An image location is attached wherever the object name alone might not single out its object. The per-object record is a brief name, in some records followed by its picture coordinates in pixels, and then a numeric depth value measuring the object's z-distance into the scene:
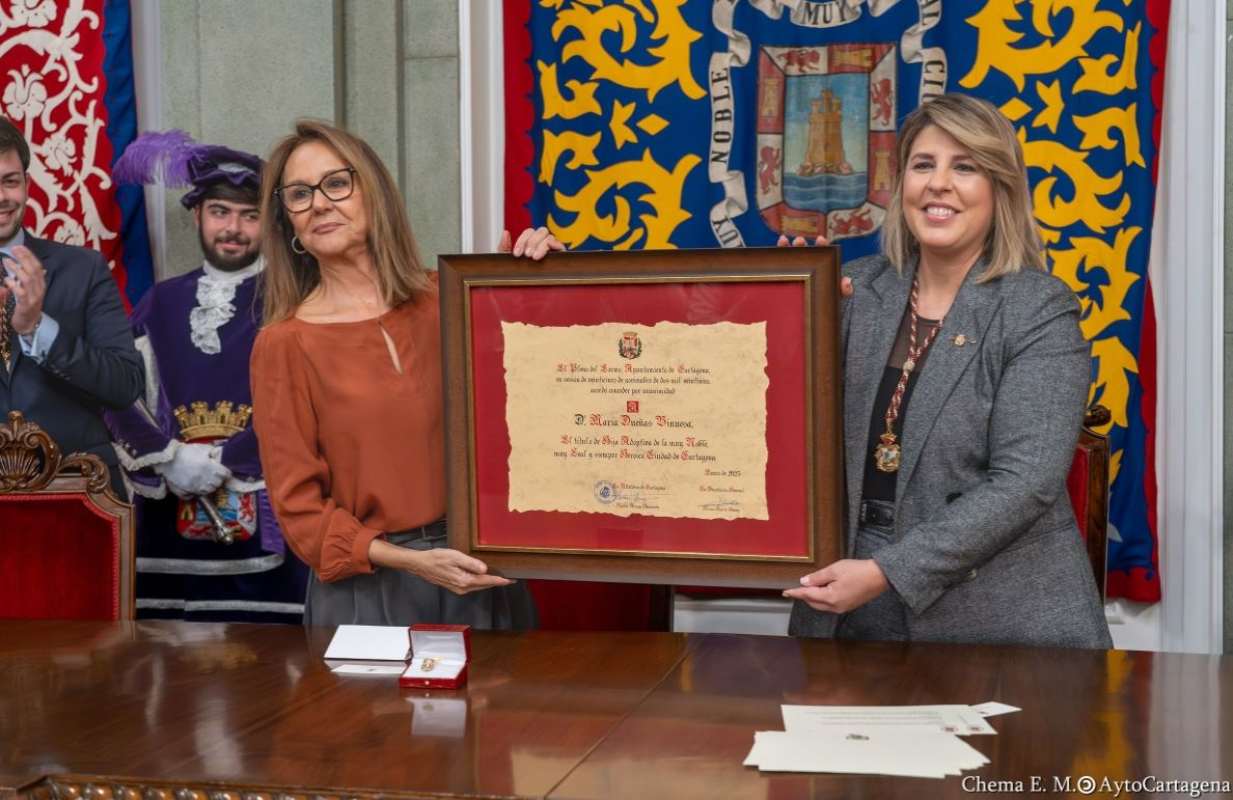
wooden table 1.55
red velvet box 1.99
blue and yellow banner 3.54
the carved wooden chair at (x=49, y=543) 2.86
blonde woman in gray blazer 2.21
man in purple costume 3.68
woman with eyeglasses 2.46
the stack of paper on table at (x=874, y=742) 1.56
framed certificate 2.26
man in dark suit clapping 3.69
